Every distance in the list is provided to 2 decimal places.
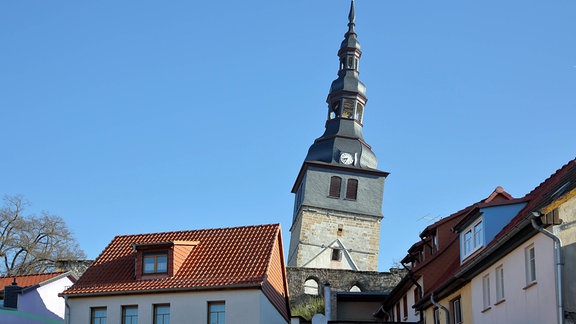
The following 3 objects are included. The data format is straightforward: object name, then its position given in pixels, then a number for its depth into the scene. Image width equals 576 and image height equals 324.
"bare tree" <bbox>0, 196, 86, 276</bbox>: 56.44
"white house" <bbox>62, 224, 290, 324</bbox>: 30.45
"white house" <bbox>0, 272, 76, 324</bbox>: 37.62
